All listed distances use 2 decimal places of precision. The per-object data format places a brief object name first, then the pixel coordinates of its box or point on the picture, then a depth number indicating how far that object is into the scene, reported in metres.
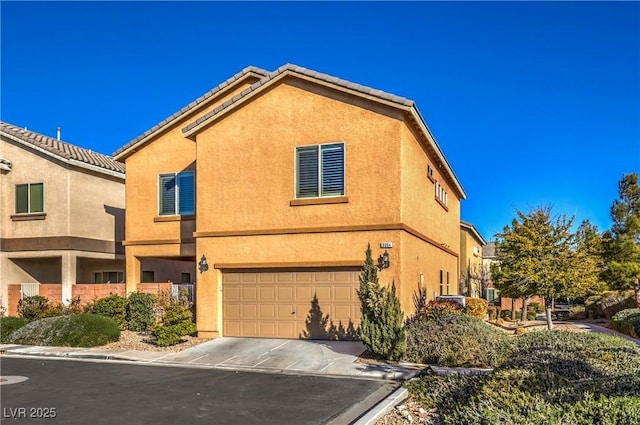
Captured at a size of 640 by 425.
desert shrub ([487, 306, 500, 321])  28.30
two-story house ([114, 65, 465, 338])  15.50
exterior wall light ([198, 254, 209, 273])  17.03
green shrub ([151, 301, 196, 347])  15.71
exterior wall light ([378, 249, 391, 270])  15.14
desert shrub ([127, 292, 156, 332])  18.83
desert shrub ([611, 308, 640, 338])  19.23
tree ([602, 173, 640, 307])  27.52
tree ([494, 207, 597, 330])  19.50
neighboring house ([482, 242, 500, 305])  41.93
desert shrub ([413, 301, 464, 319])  15.63
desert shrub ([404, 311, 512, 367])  12.71
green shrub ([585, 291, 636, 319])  26.00
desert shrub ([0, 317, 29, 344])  18.44
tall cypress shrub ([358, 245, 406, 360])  13.16
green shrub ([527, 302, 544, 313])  32.51
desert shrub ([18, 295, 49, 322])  20.33
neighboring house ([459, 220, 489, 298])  34.69
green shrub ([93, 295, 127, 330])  18.92
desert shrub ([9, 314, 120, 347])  16.72
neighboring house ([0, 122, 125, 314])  21.73
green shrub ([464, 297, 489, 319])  18.77
